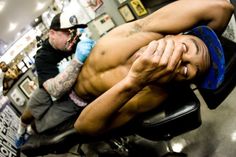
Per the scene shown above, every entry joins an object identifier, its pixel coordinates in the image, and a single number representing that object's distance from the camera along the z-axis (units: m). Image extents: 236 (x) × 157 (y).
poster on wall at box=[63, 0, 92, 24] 4.88
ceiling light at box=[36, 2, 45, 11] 5.86
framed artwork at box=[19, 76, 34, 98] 4.92
